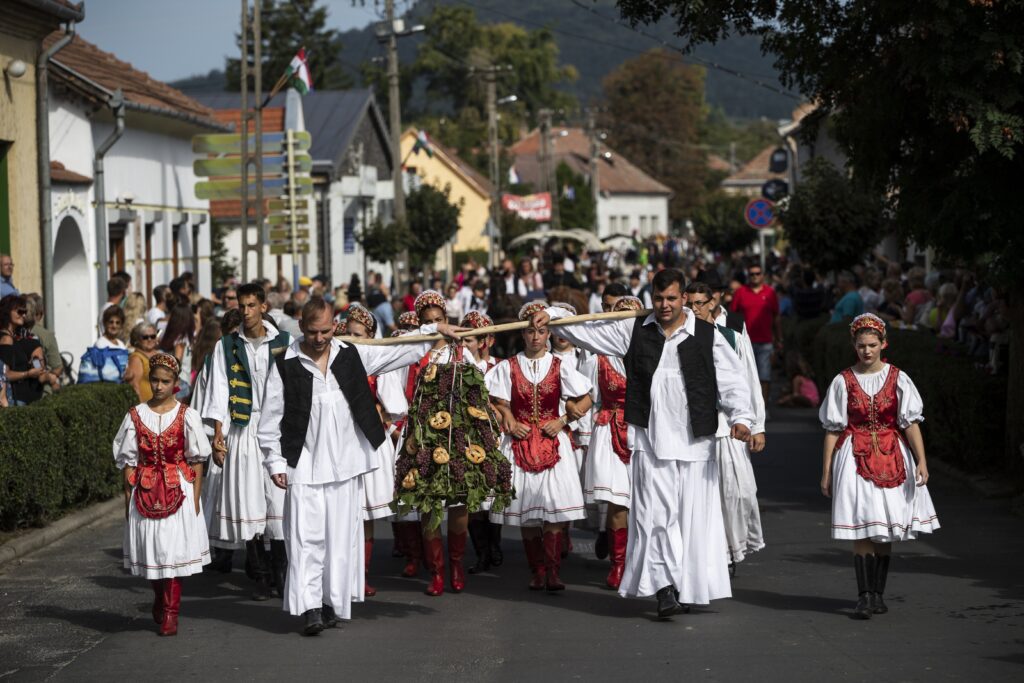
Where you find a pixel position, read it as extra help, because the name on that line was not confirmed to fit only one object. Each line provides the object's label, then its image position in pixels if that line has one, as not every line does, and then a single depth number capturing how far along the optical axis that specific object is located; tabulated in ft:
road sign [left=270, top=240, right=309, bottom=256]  97.75
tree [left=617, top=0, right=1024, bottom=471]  39.50
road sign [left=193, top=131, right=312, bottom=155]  94.43
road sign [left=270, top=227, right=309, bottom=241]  97.76
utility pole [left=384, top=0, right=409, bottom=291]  128.98
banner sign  235.61
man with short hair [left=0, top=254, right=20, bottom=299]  53.16
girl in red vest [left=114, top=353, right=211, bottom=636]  30.07
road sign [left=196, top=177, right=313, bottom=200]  95.61
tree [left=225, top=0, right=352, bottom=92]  293.23
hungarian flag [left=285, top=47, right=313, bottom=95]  107.76
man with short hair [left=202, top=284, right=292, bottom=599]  34.32
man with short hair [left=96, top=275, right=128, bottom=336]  56.80
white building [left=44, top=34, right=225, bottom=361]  75.66
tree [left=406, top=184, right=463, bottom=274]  189.57
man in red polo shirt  63.82
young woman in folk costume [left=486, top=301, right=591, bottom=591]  33.78
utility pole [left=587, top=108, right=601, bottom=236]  282.15
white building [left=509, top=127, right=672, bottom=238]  359.87
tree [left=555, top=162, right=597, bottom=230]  295.89
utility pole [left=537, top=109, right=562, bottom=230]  229.66
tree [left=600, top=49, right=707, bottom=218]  365.61
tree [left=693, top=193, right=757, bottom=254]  221.25
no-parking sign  100.58
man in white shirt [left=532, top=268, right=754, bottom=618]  30.12
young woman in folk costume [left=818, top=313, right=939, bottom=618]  30.14
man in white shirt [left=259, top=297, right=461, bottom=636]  29.63
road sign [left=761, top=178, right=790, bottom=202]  128.87
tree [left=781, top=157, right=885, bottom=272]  94.38
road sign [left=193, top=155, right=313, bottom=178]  93.45
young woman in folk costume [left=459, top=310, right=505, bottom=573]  36.50
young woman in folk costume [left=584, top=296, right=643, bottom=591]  34.37
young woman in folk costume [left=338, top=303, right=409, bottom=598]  35.29
